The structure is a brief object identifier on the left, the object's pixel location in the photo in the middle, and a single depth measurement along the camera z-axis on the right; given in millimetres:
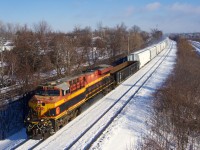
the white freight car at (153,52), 62441
